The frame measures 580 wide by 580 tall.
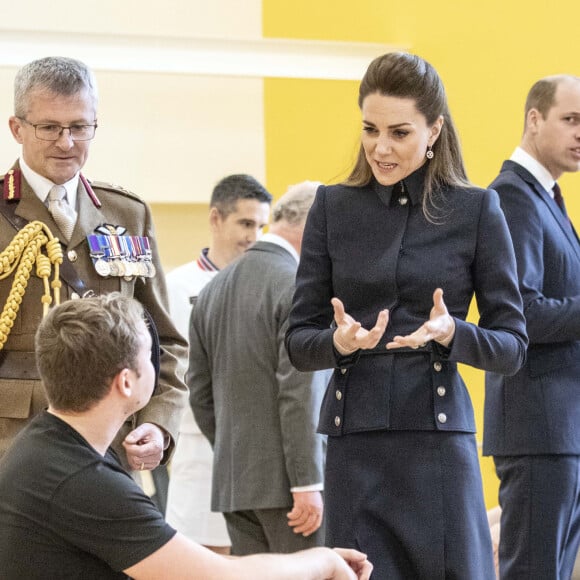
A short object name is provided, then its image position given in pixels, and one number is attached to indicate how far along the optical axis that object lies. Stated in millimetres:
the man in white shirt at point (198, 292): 8421
